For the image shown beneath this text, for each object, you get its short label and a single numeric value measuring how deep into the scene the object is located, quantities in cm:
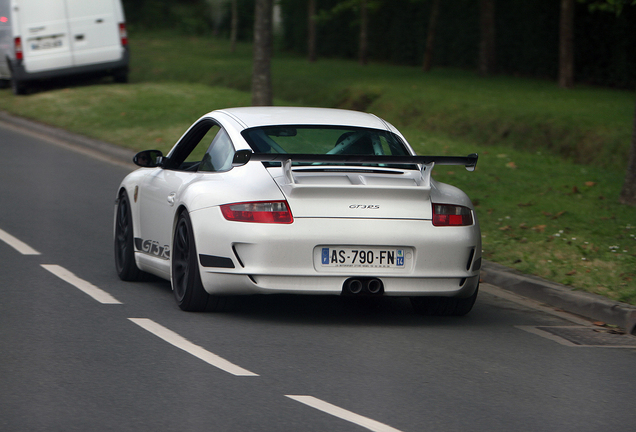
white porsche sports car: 1302
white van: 4541
